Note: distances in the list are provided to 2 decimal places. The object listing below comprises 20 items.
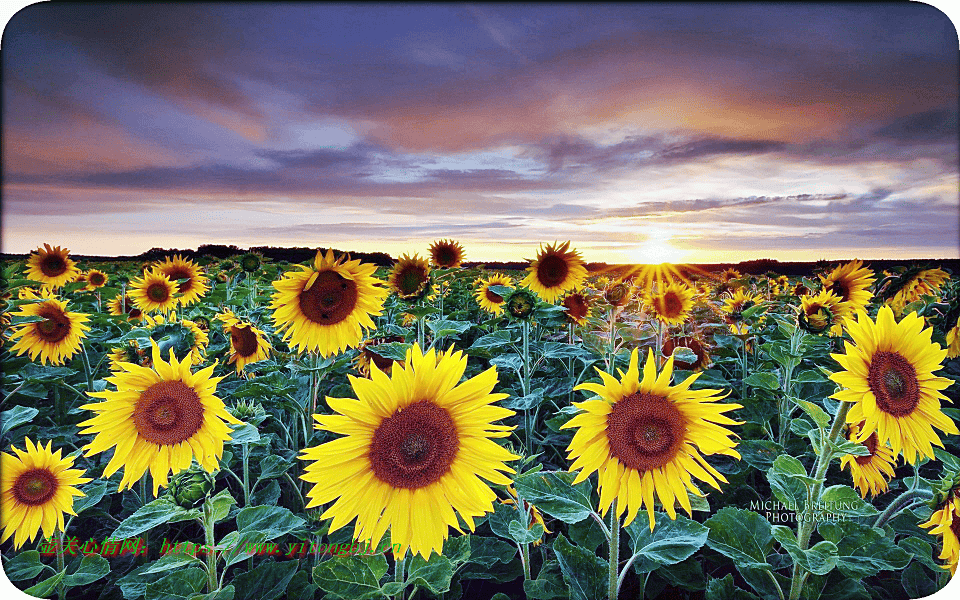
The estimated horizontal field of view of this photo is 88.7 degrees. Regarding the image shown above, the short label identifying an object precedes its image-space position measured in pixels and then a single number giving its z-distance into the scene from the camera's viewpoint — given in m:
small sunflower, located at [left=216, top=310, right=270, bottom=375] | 1.86
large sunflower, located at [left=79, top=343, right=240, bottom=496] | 1.08
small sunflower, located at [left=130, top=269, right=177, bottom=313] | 2.47
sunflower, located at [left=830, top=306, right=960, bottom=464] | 0.96
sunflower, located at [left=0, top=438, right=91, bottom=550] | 1.22
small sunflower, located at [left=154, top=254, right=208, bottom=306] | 2.41
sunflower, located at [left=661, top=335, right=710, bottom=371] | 2.26
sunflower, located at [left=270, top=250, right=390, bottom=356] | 1.36
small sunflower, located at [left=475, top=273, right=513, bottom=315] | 2.35
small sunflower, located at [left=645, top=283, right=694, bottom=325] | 2.28
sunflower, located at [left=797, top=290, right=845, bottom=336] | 1.60
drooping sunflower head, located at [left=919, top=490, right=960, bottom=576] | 1.05
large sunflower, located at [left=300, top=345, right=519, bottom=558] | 0.85
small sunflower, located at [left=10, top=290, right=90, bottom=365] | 1.80
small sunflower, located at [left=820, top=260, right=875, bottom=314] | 1.62
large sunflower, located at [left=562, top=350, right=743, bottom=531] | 0.91
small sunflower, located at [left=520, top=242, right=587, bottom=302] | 1.59
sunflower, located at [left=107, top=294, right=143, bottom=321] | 2.52
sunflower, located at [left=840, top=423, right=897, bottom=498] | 1.43
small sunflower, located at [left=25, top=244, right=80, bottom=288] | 1.88
